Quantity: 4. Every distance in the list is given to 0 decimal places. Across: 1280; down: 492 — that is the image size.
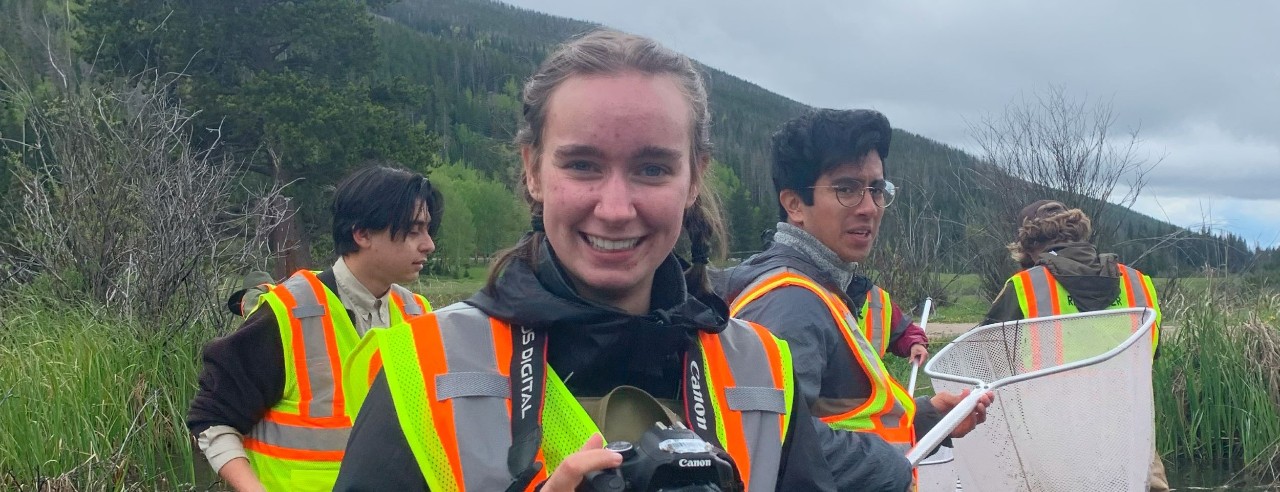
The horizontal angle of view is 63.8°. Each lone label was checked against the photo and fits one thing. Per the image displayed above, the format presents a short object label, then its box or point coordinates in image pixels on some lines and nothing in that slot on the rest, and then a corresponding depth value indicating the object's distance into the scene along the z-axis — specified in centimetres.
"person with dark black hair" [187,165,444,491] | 308
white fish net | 300
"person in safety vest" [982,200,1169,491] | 550
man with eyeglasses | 261
